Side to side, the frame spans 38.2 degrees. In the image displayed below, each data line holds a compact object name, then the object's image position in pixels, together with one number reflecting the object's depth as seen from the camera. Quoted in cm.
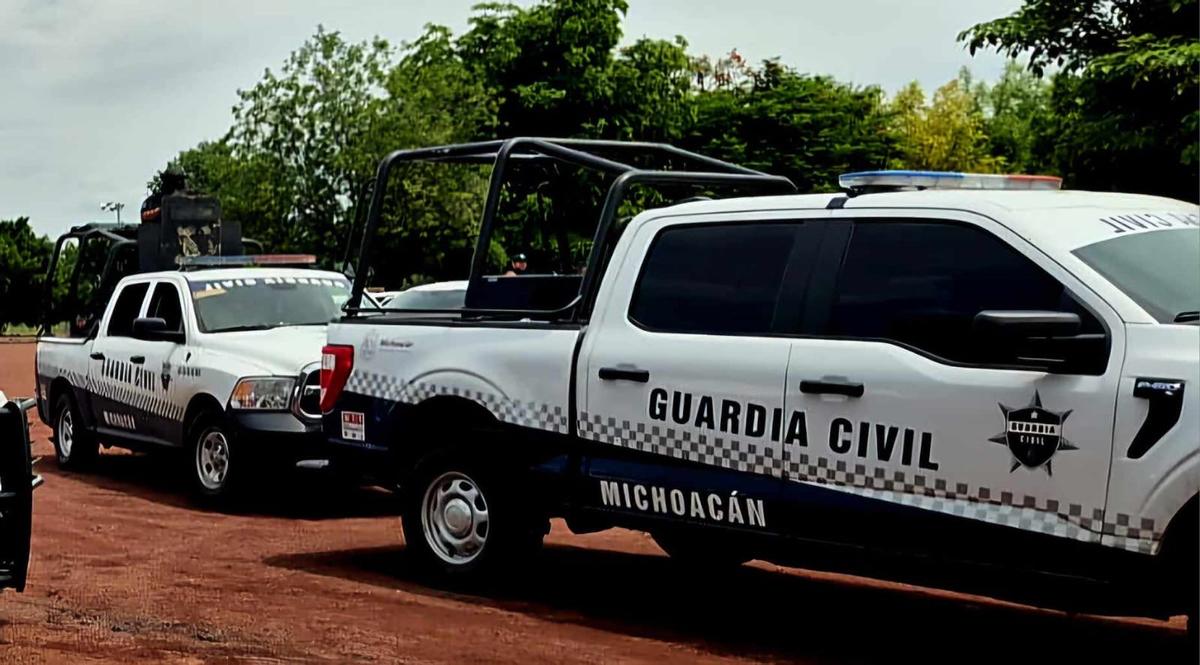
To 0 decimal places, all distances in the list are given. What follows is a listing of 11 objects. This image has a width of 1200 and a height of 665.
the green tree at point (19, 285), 6869
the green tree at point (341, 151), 4941
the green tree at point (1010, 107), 8312
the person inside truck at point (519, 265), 1199
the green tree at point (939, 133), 7275
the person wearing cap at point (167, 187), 2716
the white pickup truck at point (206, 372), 1233
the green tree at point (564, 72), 5859
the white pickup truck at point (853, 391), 608
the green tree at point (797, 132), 5972
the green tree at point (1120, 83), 3114
